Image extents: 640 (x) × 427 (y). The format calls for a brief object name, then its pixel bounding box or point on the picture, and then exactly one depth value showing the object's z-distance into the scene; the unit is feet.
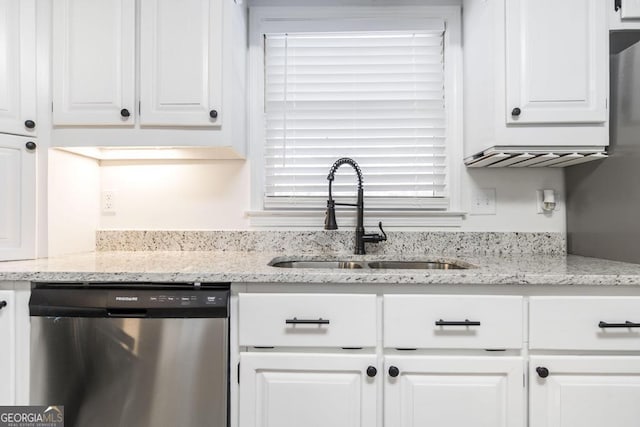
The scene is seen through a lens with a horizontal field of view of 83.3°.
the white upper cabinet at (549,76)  4.65
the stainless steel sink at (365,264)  5.71
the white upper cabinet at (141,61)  4.88
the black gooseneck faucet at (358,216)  5.43
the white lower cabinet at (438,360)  3.76
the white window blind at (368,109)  6.05
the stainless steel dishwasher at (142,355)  3.88
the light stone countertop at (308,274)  3.78
